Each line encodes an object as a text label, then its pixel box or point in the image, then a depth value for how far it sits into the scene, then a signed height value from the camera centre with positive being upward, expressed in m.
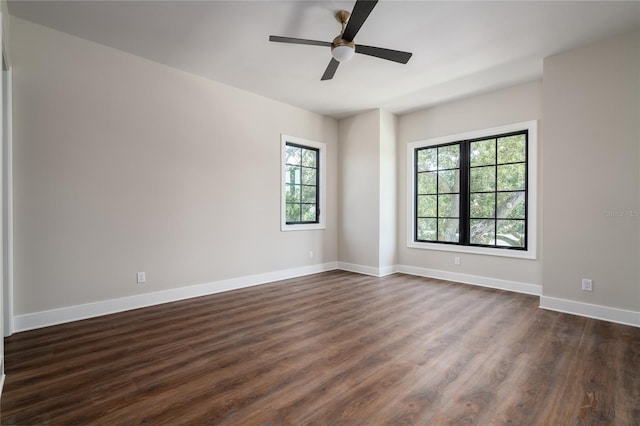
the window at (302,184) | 5.27 +0.48
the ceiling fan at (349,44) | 2.45 +1.49
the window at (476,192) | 4.39 +0.28
